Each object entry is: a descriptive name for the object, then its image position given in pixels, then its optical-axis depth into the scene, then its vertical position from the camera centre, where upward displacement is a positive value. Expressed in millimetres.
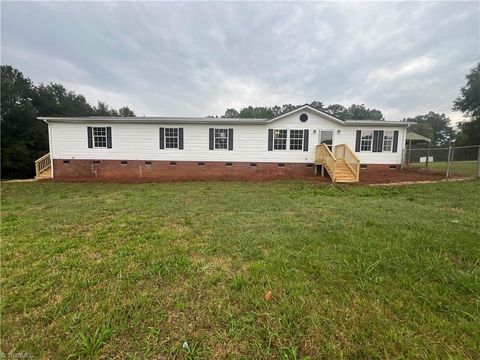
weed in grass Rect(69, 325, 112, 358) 1602 -1378
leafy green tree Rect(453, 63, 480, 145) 34472 +9183
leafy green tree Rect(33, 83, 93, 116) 30219 +8414
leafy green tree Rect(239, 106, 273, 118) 48338 +10570
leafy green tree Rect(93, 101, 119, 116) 41094 +9263
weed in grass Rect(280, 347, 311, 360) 1566 -1370
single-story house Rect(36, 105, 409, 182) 14094 +851
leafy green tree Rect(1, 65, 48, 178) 22744 +2714
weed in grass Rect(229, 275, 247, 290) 2354 -1316
